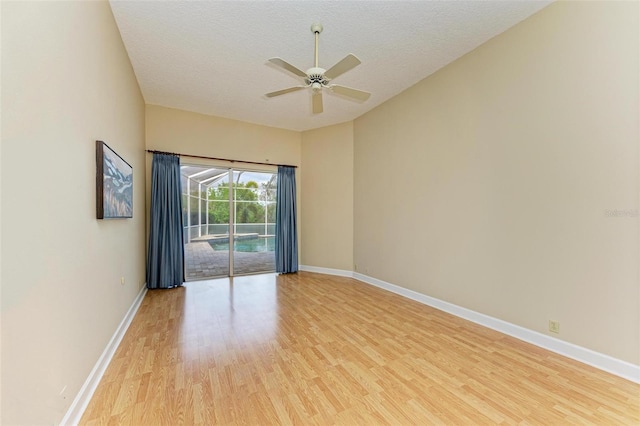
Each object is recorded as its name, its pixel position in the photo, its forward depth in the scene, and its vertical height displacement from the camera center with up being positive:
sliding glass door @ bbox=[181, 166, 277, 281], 5.17 -0.14
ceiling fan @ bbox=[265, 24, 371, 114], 2.34 +1.32
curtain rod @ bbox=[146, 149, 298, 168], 4.53 +1.05
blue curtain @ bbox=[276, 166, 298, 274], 5.59 -0.31
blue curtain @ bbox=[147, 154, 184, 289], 4.44 -0.26
